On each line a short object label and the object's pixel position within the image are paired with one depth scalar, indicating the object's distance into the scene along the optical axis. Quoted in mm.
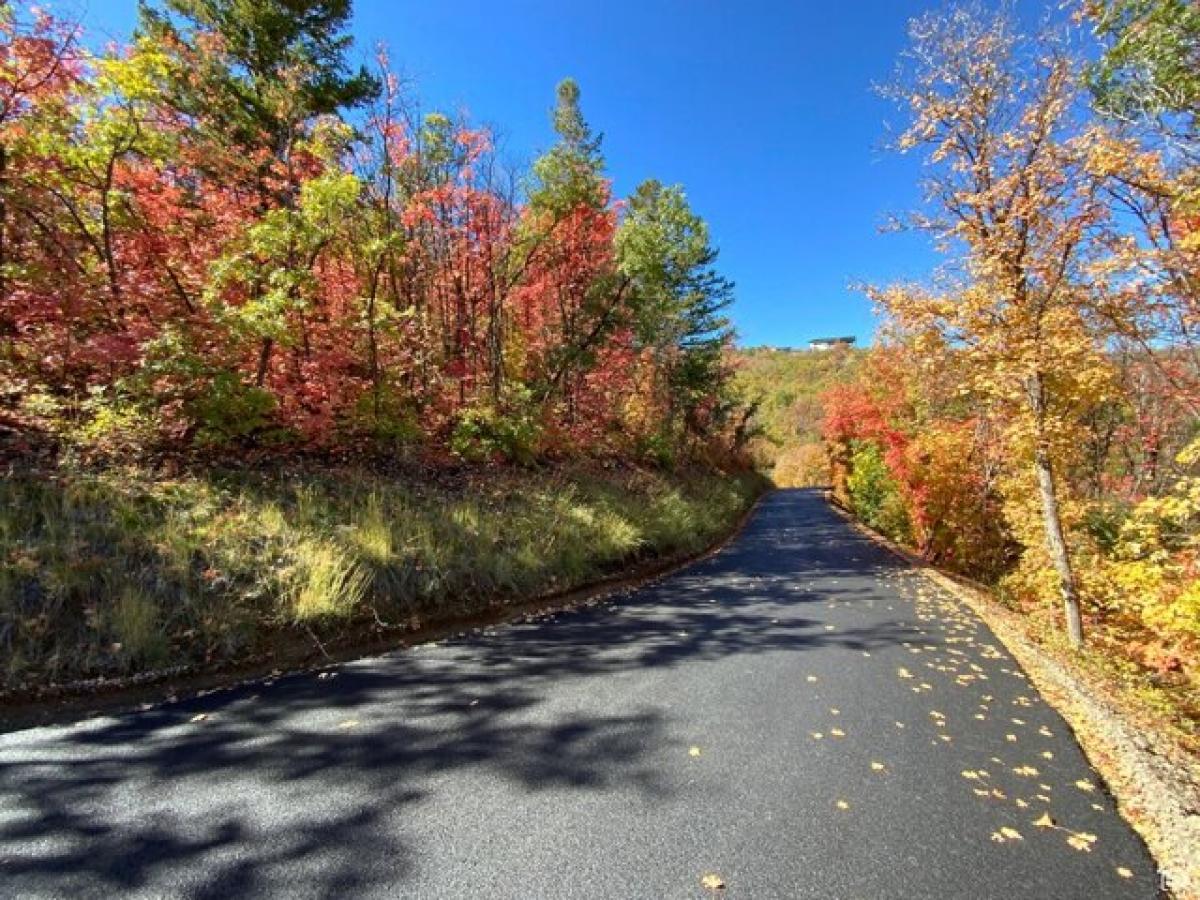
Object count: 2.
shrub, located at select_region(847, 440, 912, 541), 18219
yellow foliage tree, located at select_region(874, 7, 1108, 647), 5637
